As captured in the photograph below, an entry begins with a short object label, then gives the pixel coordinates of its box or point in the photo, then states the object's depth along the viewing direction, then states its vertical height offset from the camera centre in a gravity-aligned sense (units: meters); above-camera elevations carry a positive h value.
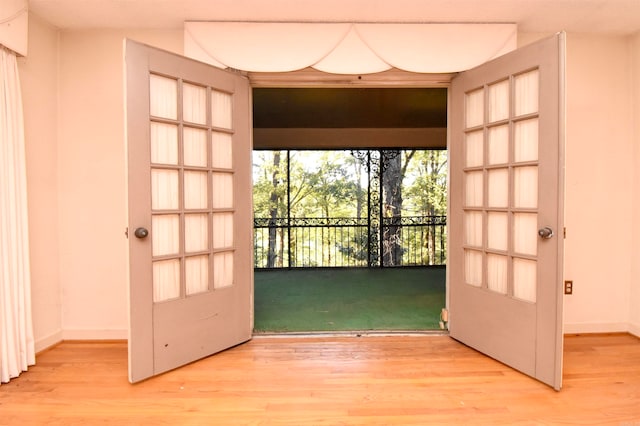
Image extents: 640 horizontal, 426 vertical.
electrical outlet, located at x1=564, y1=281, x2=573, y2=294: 2.96 -0.66
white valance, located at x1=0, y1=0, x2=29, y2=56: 2.24 +1.15
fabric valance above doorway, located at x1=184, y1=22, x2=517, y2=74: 2.66 +1.17
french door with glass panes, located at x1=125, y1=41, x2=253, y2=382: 2.23 -0.02
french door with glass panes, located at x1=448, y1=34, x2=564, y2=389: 2.16 -0.02
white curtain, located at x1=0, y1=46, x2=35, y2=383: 2.25 -0.18
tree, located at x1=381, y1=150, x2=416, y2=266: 6.75 +0.03
